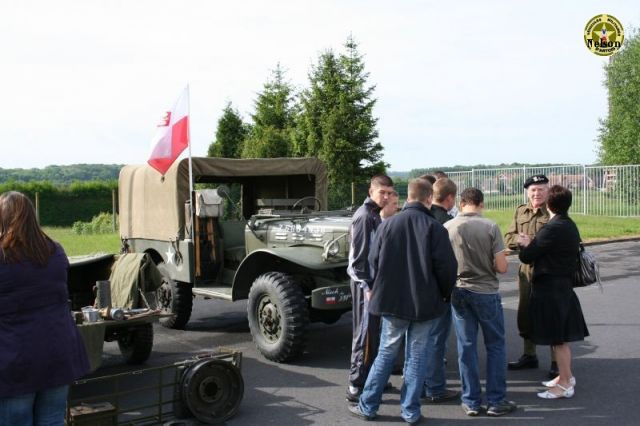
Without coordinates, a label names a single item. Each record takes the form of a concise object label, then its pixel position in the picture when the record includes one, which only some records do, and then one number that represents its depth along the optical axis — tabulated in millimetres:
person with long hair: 3184
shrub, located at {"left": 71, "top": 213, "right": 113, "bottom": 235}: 24562
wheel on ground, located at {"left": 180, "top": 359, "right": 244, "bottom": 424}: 4871
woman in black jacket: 5340
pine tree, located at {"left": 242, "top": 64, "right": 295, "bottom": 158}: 29078
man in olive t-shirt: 5035
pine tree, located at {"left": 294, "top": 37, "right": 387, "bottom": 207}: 22641
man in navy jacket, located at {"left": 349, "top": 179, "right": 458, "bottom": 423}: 4672
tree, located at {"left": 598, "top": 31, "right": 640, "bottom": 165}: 29594
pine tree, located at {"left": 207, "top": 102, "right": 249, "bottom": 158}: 26969
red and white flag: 7602
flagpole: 7582
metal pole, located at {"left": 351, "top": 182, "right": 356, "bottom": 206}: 16766
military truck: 6562
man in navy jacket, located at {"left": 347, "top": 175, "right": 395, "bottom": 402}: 5281
